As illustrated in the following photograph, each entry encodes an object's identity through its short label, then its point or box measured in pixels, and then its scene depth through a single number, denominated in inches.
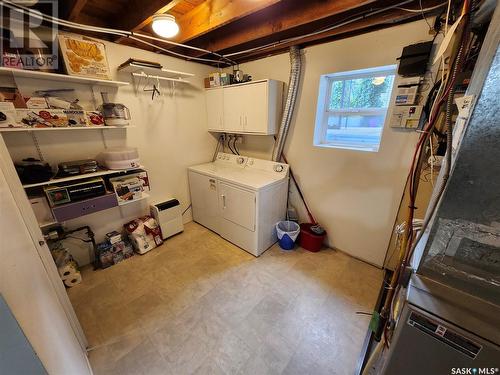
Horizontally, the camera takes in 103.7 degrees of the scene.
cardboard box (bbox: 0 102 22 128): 56.0
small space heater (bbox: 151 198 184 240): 102.2
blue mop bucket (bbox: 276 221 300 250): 95.7
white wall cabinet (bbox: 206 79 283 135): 91.4
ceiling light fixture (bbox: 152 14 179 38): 61.0
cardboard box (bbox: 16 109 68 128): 60.1
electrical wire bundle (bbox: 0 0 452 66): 51.3
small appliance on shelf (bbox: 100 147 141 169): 79.0
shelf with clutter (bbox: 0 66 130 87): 57.7
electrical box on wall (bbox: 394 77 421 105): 63.9
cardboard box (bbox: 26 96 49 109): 60.7
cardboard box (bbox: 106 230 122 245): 90.3
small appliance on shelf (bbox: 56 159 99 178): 71.1
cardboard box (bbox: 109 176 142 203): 80.9
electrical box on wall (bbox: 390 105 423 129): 65.6
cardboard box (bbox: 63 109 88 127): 68.0
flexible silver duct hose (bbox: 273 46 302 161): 86.0
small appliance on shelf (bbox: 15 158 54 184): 62.6
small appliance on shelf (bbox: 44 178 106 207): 67.3
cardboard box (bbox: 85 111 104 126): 72.3
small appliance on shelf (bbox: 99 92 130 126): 77.3
